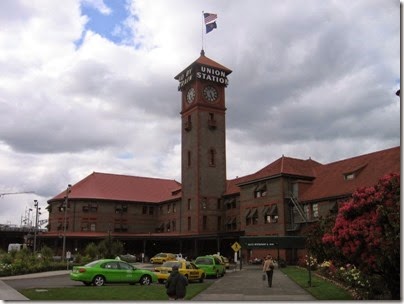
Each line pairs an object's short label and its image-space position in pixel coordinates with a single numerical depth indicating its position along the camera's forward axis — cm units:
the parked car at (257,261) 5478
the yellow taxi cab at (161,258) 5611
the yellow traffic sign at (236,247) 4478
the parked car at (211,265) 3631
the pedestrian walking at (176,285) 1462
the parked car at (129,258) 6128
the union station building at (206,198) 5338
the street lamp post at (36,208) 6498
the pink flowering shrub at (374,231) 1554
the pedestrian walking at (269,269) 2640
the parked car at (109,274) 2584
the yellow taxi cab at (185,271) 2921
